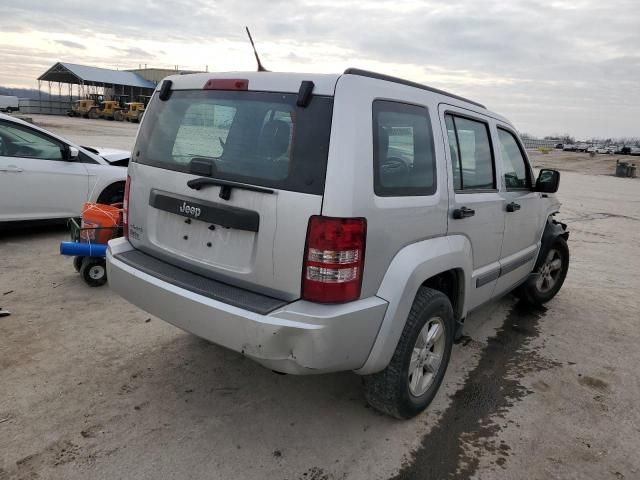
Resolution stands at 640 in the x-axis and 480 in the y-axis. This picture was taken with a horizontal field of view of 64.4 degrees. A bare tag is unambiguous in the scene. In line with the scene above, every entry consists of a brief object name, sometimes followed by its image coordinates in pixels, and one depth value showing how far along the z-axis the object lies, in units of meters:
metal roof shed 57.72
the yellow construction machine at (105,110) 51.38
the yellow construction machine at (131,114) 50.18
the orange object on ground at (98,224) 4.96
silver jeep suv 2.38
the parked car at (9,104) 46.52
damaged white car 6.01
